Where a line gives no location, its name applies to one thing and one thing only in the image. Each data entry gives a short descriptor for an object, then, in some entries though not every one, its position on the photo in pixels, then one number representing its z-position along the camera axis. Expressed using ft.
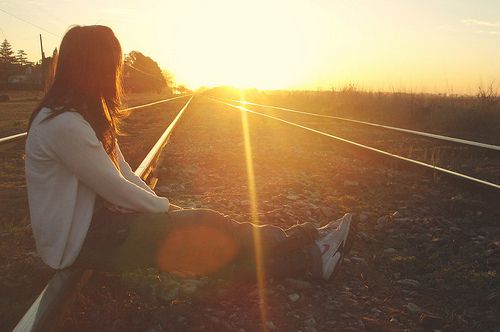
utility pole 124.16
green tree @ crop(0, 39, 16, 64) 329.11
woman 7.08
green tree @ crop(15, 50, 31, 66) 414.14
